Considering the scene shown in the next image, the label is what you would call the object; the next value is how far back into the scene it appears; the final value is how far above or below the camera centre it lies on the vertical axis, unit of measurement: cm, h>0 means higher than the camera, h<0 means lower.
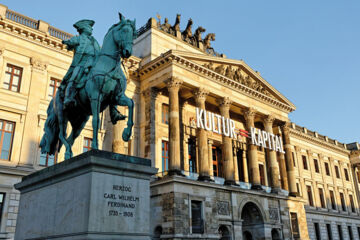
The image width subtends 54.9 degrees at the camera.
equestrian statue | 894 +422
